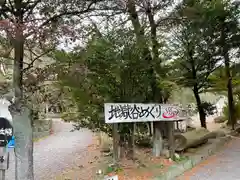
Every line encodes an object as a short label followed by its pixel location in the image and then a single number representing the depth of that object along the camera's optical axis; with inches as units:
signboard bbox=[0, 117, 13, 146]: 105.8
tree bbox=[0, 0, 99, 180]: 118.0
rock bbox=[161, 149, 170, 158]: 194.0
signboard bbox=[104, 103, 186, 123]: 153.0
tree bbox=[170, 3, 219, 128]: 289.8
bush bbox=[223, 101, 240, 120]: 398.6
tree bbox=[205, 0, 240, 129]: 287.9
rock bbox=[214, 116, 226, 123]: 471.5
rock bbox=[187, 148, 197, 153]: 221.1
